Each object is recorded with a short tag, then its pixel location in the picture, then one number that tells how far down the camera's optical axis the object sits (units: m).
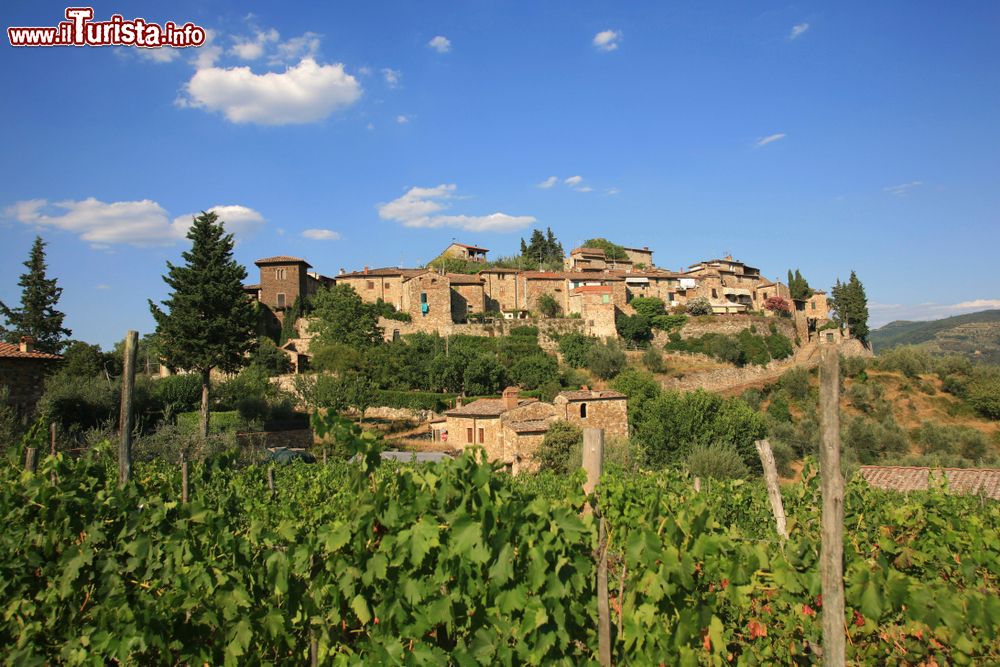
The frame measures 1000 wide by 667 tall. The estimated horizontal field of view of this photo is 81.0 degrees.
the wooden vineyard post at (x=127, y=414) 5.25
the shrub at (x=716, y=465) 18.78
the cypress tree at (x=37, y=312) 34.91
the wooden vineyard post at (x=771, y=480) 6.59
